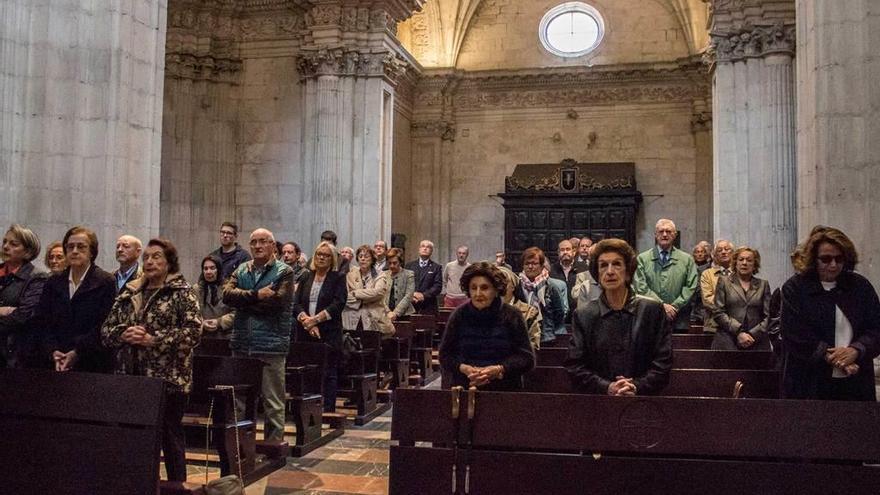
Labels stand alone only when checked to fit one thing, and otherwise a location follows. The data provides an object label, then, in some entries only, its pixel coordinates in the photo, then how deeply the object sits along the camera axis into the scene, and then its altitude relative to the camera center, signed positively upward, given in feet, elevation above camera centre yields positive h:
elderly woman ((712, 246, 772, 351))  23.08 -0.31
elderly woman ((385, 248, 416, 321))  36.19 +0.38
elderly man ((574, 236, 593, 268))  35.90 +2.21
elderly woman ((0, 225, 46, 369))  18.07 -0.15
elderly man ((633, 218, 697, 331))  25.02 +0.79
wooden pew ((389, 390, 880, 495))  11.24 -2.39
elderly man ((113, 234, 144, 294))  20.74 +0.83
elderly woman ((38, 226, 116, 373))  16.80 -0.56
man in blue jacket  21.80 -0.55
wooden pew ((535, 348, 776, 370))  21.63 -1.85
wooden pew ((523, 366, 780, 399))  17.70 -2.09
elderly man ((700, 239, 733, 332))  24.81 +0.36
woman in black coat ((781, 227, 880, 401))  14.71 -0.50
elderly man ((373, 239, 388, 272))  39.60 +2.16
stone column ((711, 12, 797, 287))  44.98 +9.79
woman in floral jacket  16.52 -0.97
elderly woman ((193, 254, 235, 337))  26.09 -0.10
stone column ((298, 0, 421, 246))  55.06 +13.16
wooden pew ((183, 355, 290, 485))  19.20 -3.17
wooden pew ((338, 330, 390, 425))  28.89 -3.39
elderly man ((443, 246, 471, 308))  38.96 +0.71
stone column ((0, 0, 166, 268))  26.30 +6.12
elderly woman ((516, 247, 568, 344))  23.49 +0.02
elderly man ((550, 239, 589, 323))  31.50 +1.16
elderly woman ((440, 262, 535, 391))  15.46 -0.90
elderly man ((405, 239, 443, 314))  39.47 +0.76
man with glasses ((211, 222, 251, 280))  29.40 +1.51
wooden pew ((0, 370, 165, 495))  12.82 -2.60
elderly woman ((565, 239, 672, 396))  13.99 -0.82
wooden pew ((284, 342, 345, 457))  23.66 -3.49
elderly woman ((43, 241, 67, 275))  20.79 +0.82
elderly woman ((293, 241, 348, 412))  26.48 -0.38
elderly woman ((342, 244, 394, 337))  30.78 -0.28
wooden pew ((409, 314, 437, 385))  37.50 -2.79
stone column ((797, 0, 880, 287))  23.88 +5.75
